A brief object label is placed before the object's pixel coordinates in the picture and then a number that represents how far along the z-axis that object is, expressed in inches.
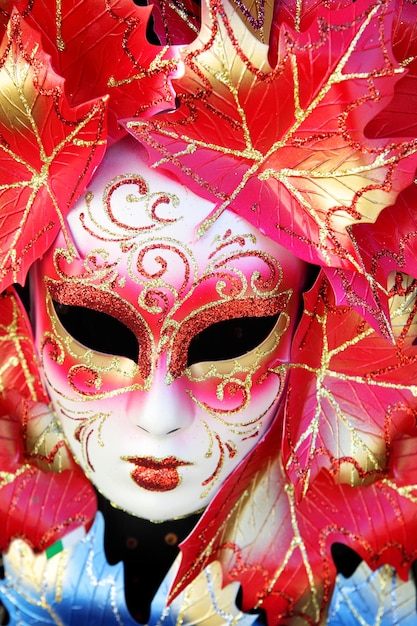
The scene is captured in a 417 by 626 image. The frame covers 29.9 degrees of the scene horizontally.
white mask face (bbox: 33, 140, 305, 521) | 35.8
